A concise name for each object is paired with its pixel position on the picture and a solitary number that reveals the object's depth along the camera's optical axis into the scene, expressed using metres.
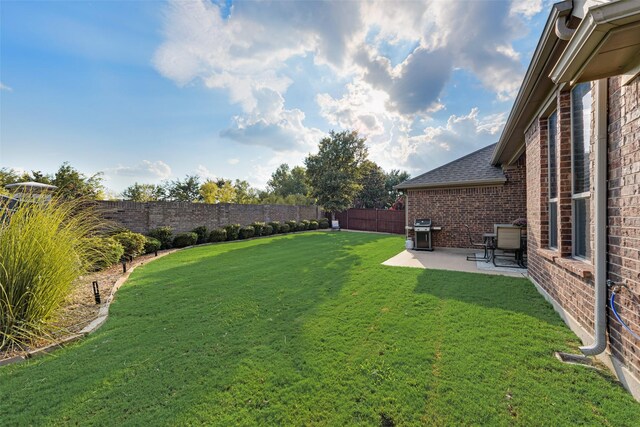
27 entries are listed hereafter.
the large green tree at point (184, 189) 25.03
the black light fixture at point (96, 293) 4.17
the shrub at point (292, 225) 17.58
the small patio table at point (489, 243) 6.85
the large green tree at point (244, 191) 23.92
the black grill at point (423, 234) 9.09
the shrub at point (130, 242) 7.62
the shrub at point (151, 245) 8.92
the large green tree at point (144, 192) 23.18
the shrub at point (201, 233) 11.86
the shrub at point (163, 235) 9.91
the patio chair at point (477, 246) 7.16
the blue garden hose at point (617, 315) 1.88
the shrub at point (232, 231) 13.01
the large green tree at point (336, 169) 21.00
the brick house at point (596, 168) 1.73
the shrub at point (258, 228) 14.66
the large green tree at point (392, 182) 31.77
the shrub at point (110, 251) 6.17
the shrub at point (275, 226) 16.11
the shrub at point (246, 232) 13.66
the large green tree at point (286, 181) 40.56
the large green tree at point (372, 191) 30.97
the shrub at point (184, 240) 10.61
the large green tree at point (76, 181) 10.79
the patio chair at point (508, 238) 6.12
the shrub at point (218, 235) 12.32
